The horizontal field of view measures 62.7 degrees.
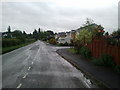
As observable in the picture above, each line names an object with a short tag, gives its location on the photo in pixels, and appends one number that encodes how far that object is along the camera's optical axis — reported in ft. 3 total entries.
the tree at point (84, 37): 53.51
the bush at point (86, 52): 39.21
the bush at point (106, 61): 26.17
